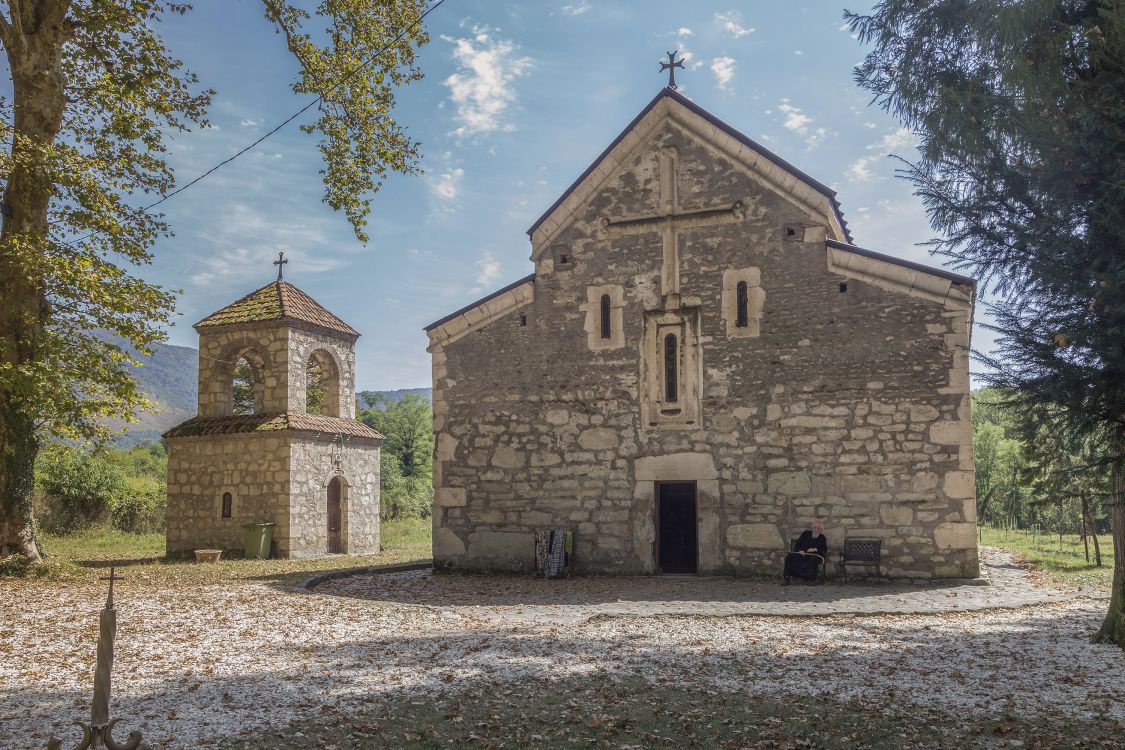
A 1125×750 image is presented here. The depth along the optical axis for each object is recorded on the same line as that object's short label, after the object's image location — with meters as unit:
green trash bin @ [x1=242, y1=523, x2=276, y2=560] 19.78
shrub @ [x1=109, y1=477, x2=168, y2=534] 28.16
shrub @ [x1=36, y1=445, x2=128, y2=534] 26.94
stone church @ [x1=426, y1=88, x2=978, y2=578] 13.59
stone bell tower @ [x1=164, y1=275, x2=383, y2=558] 20.33
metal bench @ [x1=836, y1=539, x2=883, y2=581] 13.37
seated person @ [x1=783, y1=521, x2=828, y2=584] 13.50
